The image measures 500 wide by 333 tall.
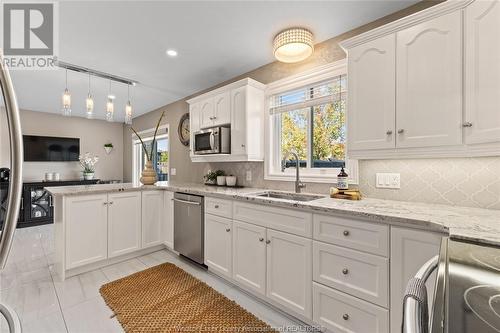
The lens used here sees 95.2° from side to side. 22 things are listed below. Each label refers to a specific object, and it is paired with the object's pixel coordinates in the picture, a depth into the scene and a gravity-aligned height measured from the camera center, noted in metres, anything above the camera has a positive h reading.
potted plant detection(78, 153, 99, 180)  5.47 +0.03
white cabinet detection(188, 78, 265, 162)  2.61 +0.60
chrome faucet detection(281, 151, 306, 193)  2.29 -0.16
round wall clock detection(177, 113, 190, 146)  4.00 +0.64
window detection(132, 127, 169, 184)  4.97 +0.24
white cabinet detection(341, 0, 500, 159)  1.28 +0.52
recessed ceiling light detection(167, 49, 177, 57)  2.48 +1.24
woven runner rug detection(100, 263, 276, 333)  1.68 -1.18
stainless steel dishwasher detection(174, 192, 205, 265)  2.50 -0.70
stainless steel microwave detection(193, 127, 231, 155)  2.77 +0.31
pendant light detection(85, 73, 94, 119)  2.65 +0.71
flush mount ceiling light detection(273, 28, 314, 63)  2.06 +1.12
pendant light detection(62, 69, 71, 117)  2.47 +0.68
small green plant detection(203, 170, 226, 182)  3.19 -0.13
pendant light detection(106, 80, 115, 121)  2.78 +0.67
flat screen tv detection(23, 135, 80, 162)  4.83 +0.37
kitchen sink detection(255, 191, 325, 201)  2.15 -0.30
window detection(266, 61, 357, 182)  2.25 +0.42
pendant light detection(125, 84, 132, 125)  2.88 +0.66
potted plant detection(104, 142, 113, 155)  5.88 +0.48
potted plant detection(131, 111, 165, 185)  3.22 -0.14
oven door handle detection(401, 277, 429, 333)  0.46 -0.29
